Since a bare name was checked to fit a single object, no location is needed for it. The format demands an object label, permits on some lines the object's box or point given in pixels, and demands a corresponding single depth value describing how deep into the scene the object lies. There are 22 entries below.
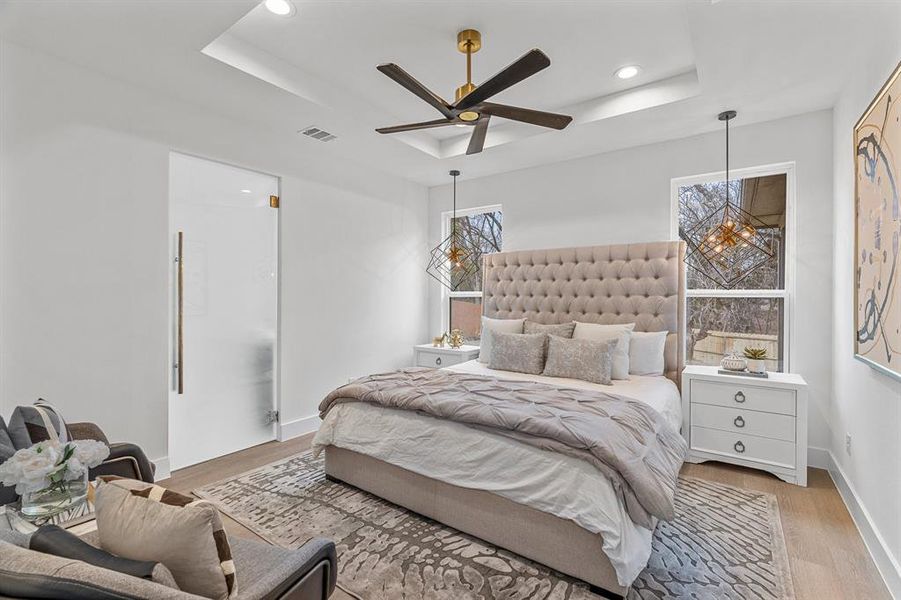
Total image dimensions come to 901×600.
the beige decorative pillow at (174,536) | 0.96
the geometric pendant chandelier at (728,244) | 3.53
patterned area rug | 1.90
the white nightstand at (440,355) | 4.71
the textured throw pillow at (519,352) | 3.56
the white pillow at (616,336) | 3.35
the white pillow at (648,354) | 3.51
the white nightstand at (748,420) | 2.93
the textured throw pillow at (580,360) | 3.23
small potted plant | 3.25
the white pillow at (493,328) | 4.10
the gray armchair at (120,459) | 2.01
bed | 1.84
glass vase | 1.42
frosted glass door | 3.25
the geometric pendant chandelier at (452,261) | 5.27
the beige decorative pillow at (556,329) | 3.77
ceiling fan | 2.06
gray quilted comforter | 1.85
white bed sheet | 1.79
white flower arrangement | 1.37
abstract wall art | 1.88
